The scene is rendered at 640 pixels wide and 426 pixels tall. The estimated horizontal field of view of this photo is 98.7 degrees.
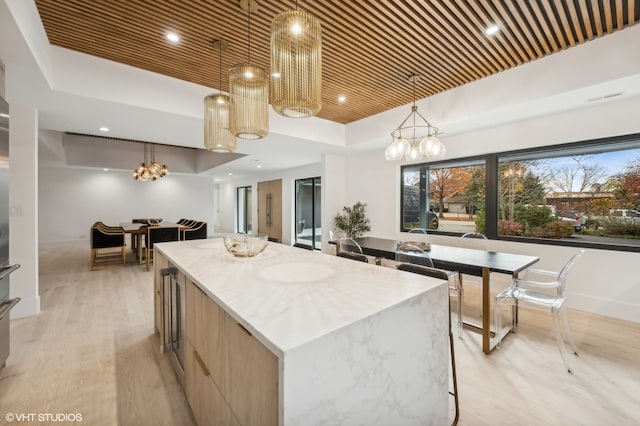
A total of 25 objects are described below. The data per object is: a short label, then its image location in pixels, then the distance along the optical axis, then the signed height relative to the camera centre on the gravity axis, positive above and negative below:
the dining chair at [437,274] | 1.65 -0.44
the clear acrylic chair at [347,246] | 3.39 -0.45
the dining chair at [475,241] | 3.86 -0.44
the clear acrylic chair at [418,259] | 2.55 -0.47
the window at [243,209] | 11.02 +0.07
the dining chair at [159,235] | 5.43 -0.49
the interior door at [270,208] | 8.82 +0.09
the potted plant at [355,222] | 5.81 -0.24
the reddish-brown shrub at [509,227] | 3.98 -0.25
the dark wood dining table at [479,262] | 2.39 -0.50
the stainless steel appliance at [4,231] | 1.87 -0.14
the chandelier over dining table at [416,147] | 3.14 +0.76
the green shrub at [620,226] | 3.14 -0.18
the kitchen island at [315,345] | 0.84 -0.50
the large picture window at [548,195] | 3.22 +0.22
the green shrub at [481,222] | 4.29 -0.18
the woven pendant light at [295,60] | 1.52 +0.86
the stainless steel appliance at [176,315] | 1.78 -0.72
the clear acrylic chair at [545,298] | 2.25 -0.77
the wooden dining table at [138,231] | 5.52 -0.41
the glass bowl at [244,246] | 2.05 -0.28
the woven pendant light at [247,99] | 1.92 +0.80
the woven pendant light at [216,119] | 2.42 +0.81
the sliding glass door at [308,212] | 7.92 -0.04
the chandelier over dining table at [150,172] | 6.64 +0.96
